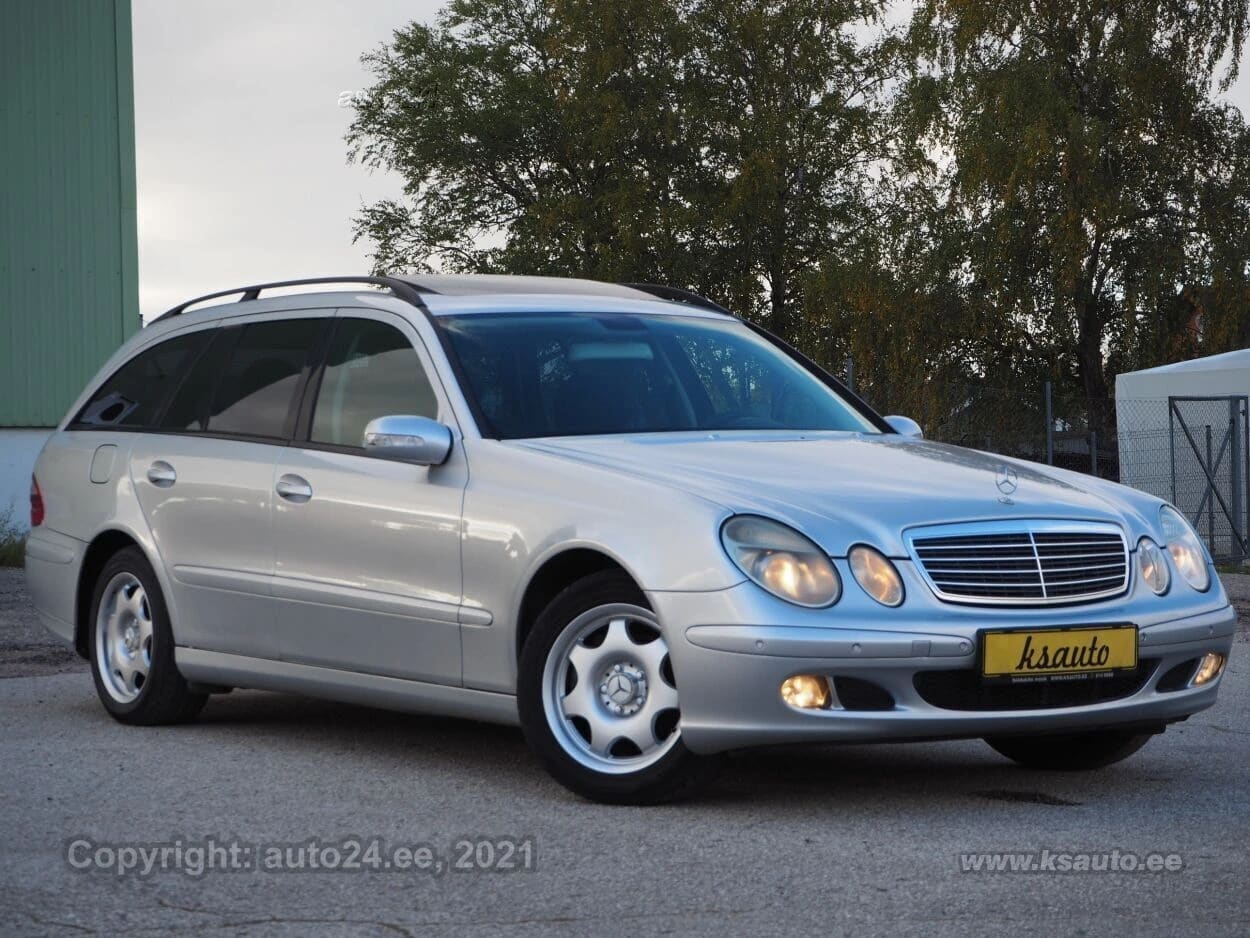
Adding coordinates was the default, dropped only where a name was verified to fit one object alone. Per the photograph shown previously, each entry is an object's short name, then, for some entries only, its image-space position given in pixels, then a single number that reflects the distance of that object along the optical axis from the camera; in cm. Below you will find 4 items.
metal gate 2044
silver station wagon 527
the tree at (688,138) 4462
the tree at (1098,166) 3444
